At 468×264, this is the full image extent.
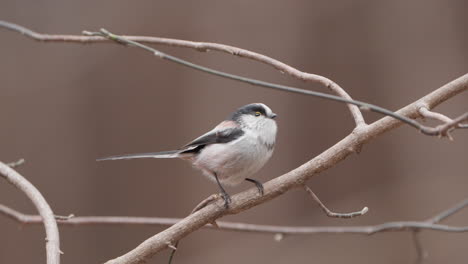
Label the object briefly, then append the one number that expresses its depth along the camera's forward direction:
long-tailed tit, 6.68
